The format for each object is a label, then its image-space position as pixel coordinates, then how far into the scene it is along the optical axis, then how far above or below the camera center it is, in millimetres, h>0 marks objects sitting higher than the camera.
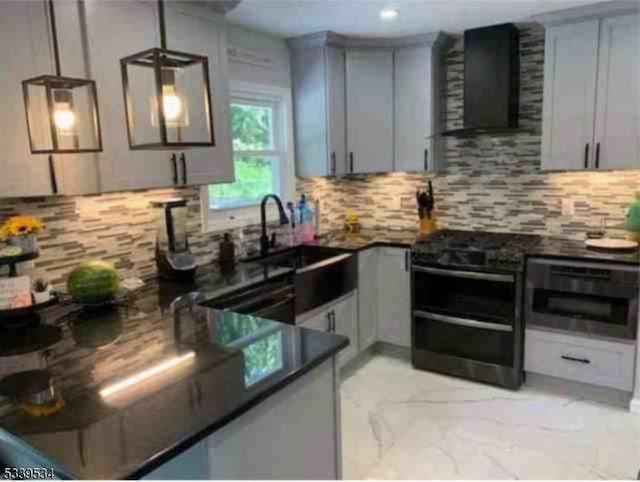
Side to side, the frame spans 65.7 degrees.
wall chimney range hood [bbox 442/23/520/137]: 3477 +569
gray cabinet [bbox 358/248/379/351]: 3684 -1006
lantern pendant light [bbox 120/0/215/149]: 1428 +219
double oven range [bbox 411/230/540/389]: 3244 -995
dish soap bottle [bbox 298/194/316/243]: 3785 -437
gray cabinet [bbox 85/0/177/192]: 2229 +456
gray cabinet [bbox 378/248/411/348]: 3689 -1005
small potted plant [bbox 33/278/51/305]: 2162 -517
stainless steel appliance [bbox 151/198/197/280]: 2740 -414
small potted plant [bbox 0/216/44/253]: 2057 -239
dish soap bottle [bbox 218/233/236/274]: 3119 -552
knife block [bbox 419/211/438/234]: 4074 -512
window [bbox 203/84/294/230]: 3400 +80
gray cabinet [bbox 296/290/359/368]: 3178 -1033
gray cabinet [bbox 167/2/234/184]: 2557 +545
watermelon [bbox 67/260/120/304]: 2227 -500
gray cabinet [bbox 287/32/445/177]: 3730 +458
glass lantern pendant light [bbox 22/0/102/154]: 1694 +221
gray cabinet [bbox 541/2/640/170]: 3061 +406
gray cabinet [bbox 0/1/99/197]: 1938 +373
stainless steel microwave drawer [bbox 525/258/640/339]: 2926 -849
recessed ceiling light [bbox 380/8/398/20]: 3090 +944
